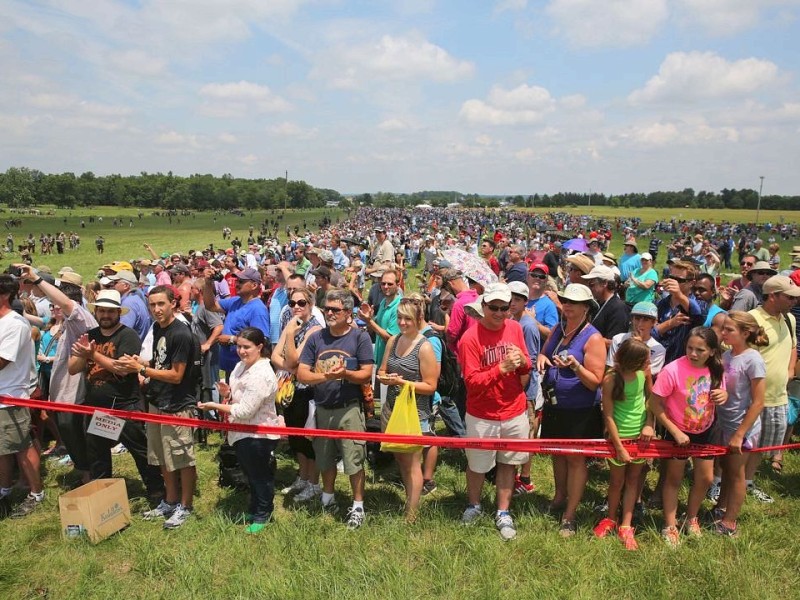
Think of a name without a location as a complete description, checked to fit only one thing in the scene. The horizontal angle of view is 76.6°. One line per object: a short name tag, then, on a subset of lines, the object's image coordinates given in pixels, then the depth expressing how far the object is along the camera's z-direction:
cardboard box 4.08
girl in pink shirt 3.86
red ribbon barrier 3.98
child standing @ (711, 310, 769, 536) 3.94
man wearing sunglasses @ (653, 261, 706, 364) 5.13
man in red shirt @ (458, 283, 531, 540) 4.02
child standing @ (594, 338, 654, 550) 3.86
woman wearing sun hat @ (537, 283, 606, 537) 3.98
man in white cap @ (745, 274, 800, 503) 4.46
